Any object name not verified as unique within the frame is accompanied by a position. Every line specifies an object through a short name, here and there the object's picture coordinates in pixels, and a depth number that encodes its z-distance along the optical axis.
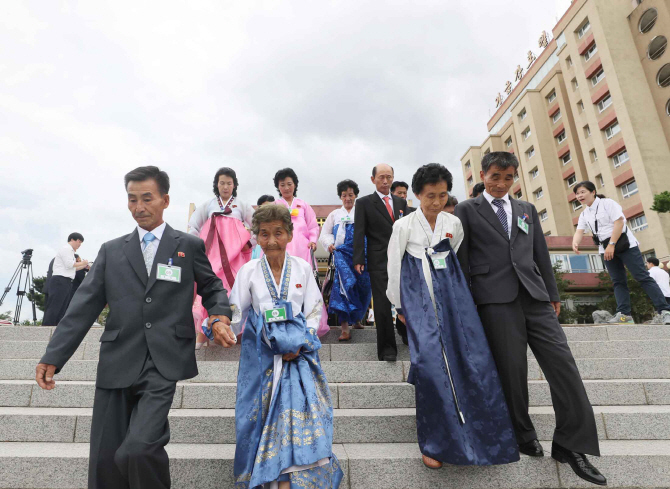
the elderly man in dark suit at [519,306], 2.52
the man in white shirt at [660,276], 7.34
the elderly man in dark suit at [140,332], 1.93
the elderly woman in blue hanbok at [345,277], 5.03
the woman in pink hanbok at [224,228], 4.87
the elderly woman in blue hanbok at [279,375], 2.14
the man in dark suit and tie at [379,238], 4.06
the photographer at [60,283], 6.95
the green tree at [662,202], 9.60
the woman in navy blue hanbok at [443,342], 2.46
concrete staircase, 2.58
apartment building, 24.55
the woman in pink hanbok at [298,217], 5.15
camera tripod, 11.34
